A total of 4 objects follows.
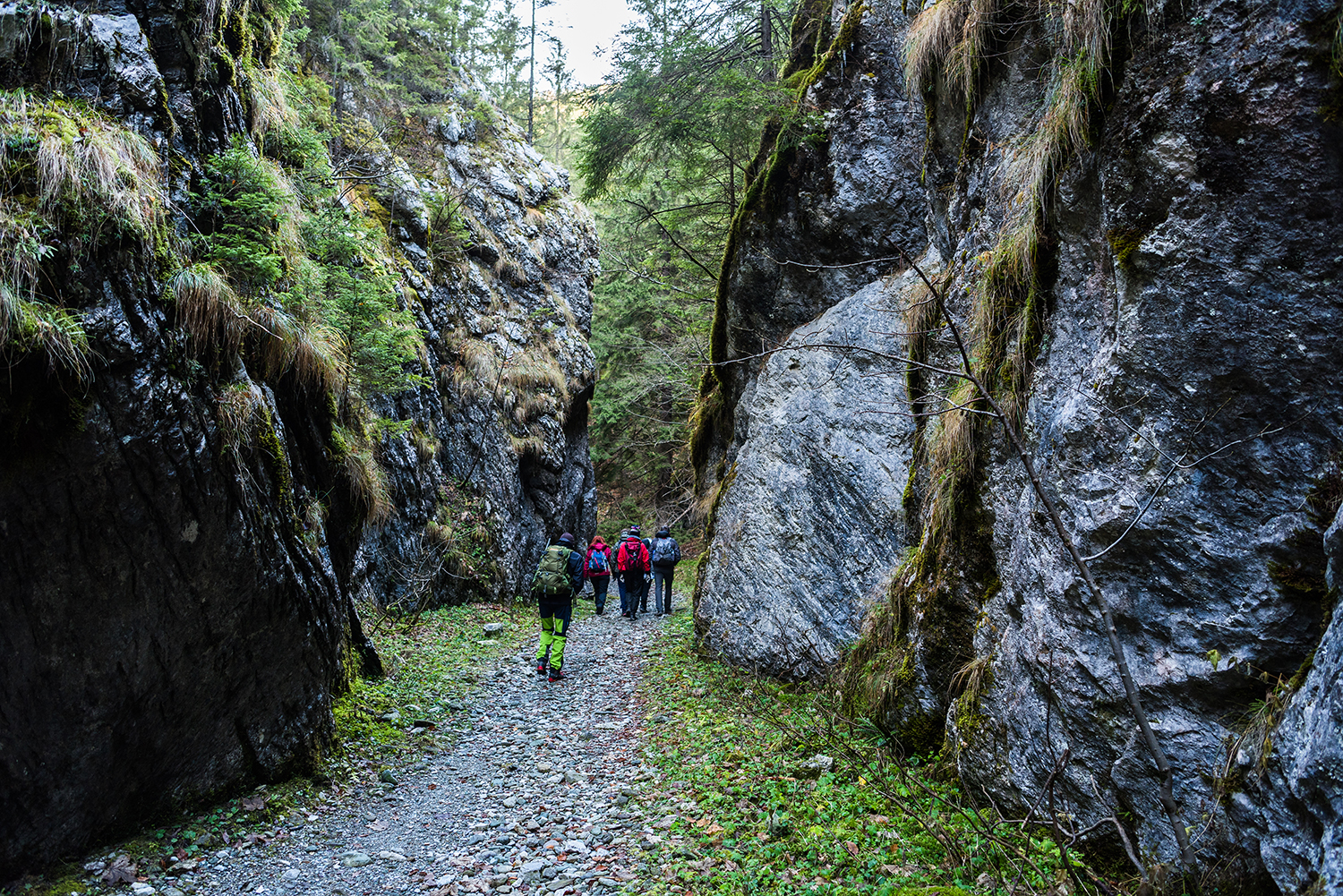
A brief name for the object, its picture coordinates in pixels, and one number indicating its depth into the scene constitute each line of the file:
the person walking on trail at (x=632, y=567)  15.80
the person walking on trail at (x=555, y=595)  9.55
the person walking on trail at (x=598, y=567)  16.12
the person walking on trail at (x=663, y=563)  15.88
